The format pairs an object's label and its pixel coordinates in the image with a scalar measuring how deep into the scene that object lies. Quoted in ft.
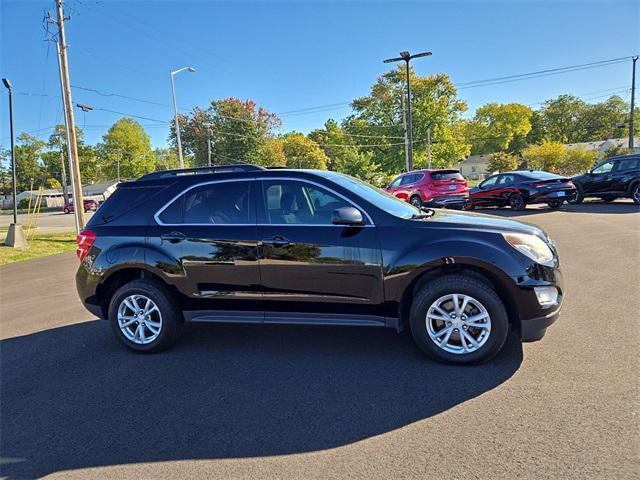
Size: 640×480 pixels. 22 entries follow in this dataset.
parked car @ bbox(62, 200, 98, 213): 163.51
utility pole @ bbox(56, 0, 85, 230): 47.19
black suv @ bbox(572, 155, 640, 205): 45.01
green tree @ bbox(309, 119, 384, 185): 138.21
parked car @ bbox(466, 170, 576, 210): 47.29
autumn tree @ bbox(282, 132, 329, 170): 236.02
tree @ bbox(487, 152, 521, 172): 177.27
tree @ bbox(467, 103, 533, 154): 279.69
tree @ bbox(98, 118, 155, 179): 277.23
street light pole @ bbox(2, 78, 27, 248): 50.06
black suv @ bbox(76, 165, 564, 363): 11.68
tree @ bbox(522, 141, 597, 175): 124.57
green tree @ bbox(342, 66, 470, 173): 156.56
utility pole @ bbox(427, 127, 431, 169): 149.85
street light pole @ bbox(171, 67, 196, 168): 91.42
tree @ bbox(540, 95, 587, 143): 264.93
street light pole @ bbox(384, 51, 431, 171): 69.91
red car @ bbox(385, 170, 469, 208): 50.14
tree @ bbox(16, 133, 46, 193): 262.67
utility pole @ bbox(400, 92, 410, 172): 149.28
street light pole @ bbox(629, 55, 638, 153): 87.37
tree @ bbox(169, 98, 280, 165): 199.52
